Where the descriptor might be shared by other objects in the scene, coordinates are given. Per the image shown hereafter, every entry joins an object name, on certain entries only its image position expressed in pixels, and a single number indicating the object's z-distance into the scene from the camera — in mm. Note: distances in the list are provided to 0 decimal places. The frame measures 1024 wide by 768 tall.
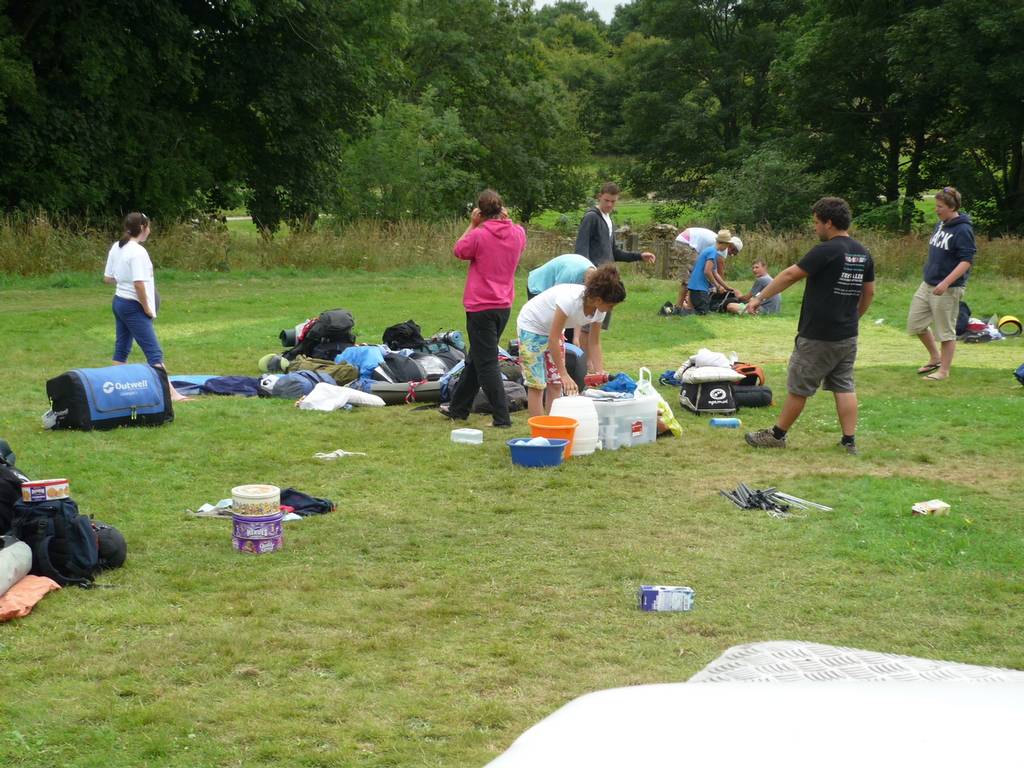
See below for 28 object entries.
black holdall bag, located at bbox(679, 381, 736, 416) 10359
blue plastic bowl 8117
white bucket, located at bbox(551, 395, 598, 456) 8484
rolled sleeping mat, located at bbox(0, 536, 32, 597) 5172
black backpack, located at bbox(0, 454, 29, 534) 5625
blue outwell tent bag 9016
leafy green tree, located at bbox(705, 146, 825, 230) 35344
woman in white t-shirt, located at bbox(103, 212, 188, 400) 10086
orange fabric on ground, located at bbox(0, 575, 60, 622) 4992
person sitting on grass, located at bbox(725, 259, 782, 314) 17938
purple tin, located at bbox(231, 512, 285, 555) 6012
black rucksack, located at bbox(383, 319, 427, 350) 11836
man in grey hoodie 11688
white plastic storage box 8812
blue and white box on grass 5289
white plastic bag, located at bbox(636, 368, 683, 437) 9130
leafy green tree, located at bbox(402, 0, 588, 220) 47500
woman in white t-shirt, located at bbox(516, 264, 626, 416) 8242
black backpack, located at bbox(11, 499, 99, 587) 5461
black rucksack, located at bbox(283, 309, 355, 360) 11938
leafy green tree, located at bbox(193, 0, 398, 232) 29266
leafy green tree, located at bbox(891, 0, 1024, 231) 34344
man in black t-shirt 8328
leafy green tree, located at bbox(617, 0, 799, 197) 54188
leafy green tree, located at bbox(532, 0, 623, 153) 64688
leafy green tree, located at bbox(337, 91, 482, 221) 33906
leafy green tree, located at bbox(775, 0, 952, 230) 40156
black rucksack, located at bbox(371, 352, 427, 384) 10876
